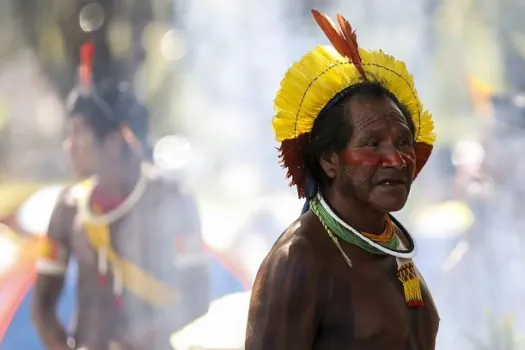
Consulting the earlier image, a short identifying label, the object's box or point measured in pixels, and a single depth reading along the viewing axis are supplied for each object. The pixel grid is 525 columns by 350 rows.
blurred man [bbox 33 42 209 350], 10.21
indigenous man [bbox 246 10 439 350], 8.00
